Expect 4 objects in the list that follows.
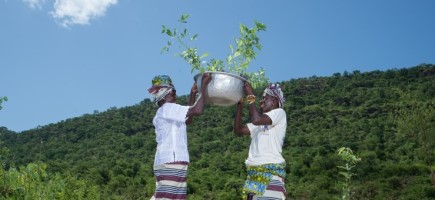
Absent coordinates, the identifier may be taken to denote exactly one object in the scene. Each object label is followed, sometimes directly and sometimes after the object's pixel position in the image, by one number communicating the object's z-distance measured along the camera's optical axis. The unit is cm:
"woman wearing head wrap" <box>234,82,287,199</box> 429
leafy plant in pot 488
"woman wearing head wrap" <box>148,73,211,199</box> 417
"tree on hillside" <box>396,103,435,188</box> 1944
